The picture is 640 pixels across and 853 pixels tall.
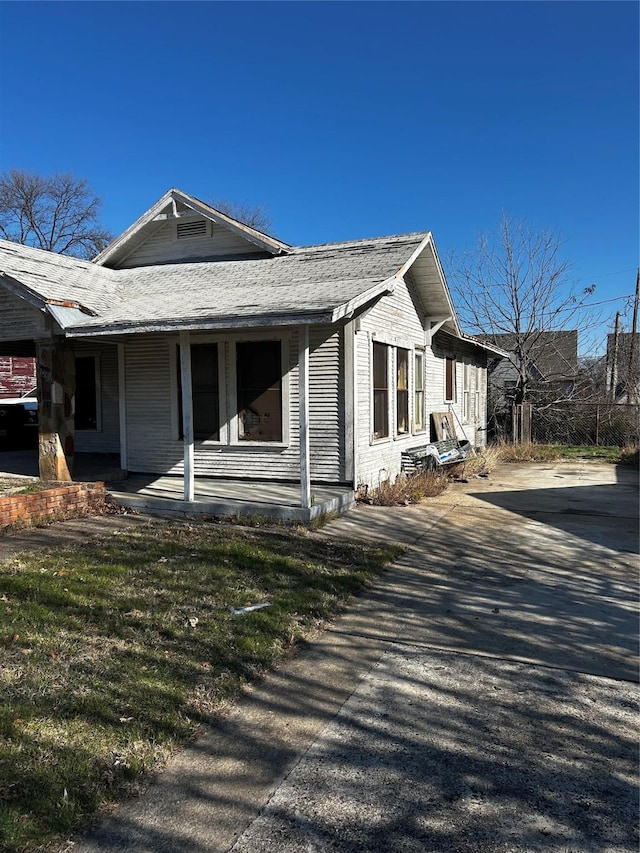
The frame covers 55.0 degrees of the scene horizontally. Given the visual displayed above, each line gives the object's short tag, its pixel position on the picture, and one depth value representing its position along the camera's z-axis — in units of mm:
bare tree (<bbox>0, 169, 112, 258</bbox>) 34312
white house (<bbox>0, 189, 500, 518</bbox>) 8453
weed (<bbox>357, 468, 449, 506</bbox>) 9672
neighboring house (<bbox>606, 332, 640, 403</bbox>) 20347
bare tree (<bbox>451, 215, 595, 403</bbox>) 20859
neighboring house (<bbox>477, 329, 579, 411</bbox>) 21500
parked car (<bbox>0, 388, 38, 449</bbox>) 15156
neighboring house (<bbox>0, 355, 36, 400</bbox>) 21922
